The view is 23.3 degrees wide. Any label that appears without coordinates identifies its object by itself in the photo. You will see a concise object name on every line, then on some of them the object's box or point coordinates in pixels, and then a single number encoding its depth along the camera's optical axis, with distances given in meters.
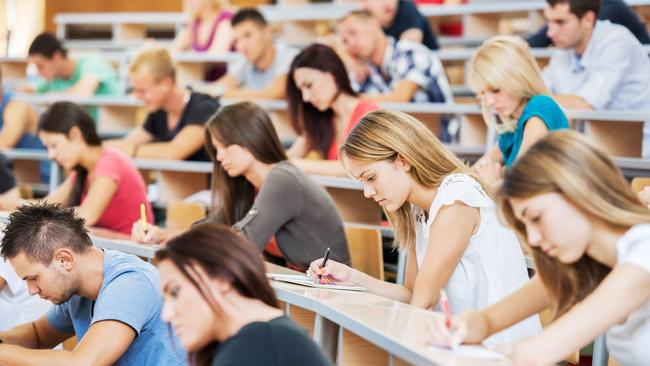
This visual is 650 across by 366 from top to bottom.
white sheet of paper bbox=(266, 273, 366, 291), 3.86
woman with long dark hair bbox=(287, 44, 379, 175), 6.59
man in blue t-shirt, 3.49
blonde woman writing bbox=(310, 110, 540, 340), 3.74
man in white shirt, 6.53
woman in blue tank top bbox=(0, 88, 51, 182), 9.00
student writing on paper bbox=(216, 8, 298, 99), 8.59
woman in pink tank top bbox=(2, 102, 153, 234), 6.43
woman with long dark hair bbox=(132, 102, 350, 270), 5.15
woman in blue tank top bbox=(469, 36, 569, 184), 5.16
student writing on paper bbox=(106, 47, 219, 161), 7.67
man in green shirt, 9.81
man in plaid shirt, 7.84
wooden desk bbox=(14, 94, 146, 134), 9.32
